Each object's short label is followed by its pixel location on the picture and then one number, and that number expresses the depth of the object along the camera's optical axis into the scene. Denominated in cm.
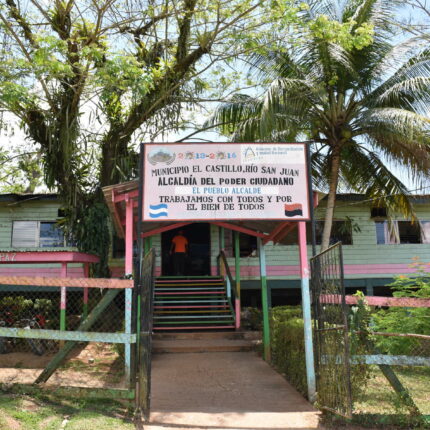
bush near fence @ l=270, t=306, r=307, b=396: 702
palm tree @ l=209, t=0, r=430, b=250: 1228
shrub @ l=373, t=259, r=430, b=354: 853
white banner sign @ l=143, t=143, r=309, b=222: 671
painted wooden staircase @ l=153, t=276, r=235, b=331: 1128
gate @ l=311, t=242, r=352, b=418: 509
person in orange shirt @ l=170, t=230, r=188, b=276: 1393
